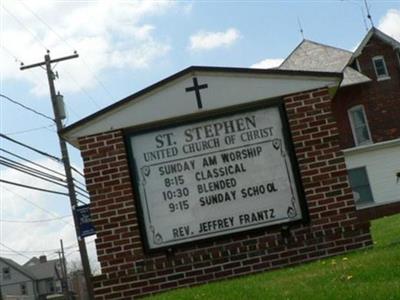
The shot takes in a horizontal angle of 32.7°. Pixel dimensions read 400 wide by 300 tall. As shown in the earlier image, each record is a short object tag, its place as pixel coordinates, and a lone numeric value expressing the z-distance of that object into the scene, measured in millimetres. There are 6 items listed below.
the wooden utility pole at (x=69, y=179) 24203
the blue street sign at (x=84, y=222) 23391
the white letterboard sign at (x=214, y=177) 10320
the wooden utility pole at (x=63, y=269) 65406
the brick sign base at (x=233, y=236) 10148
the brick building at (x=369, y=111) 32500
